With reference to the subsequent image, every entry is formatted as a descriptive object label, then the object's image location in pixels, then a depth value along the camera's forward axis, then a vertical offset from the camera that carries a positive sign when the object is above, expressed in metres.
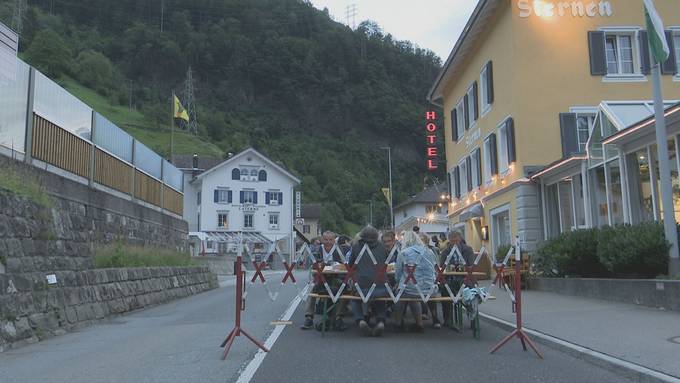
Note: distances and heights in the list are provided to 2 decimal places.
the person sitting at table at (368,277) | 9.54 -0.17
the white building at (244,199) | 66.62 +7.74
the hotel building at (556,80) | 22.22 +6.67
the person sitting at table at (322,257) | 10.46 +0.19
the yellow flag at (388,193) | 57.25 +6.84
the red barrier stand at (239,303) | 7.98 -0.45
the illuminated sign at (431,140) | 36.50 +7.72
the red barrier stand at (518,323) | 8.04 -0.81
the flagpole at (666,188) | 11.95 +1.41
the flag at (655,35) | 12.88 +4.77
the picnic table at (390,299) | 9.51 -0.53
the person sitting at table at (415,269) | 9.56 -0.06
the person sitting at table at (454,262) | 10.60 +0.05
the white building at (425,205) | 81.12 +8.20
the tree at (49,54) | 101.25 +37.32
